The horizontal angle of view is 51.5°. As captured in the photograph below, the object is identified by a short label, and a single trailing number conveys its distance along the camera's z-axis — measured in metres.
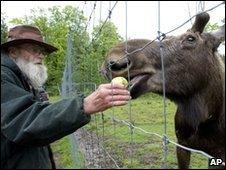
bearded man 1.13
